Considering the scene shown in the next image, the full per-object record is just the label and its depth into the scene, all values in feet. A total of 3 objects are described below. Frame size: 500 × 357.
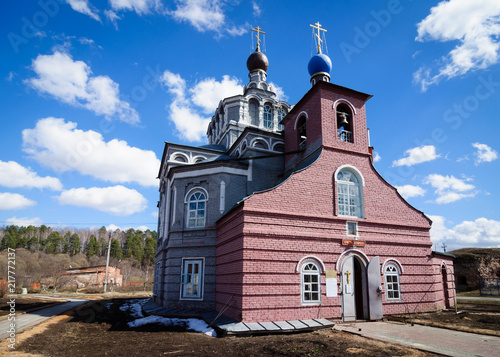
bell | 46.14
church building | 36.09
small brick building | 139.28
